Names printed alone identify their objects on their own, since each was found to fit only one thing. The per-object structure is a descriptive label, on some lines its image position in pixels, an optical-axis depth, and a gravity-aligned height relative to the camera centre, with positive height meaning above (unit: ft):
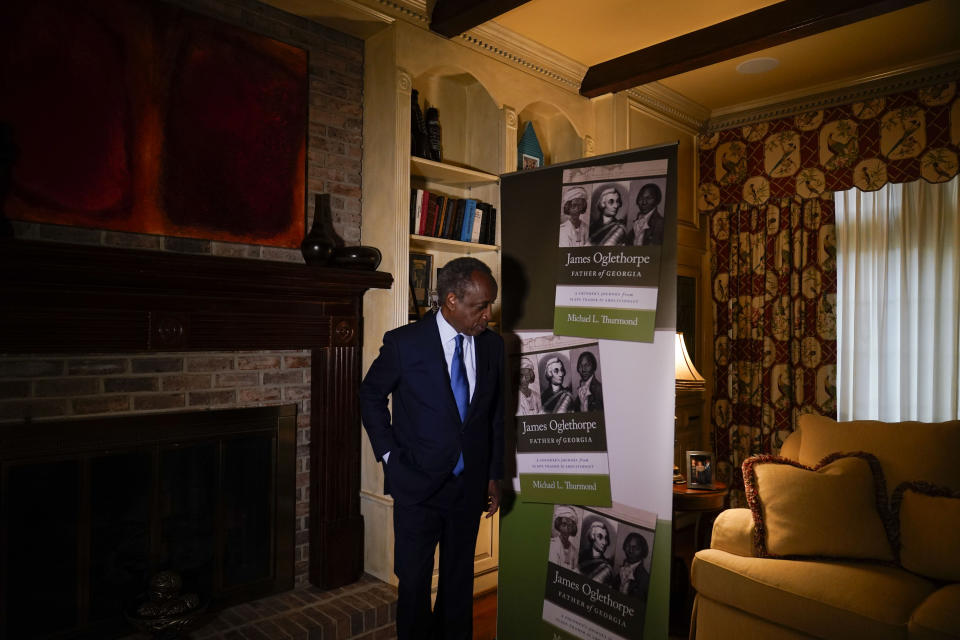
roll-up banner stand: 6.93 -0.77
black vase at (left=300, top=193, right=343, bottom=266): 8.86 +1.25
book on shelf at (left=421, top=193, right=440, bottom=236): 10.43 +1.95
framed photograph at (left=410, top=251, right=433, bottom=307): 10.95 +0.90
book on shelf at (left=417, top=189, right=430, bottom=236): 10.27 +1.95
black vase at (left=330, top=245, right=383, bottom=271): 9.03 +1.01
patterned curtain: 12.37 +2.37
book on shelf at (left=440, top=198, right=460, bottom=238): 10.68 +1.91
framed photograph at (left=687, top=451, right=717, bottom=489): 10.19 -2.29
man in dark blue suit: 6.82 -1.19
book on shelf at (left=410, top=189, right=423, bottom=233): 10.21 +1.92
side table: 9.74 -2.66
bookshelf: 9.59 +3.28
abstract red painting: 7.02 +2.58
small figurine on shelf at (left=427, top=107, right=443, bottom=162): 10.63 +3.41
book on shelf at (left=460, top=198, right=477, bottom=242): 10.98 +1.95
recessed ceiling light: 12.30 +5.47
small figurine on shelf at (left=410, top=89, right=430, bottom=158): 10.28 +3.27
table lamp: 10.43 -0.71
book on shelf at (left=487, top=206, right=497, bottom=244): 11.38 +1.85
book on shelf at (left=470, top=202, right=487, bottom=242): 11.06 +1.90
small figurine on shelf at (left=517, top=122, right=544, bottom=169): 12.19 +3.59
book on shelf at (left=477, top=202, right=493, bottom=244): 11.26 +1.90
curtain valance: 11.97 +4.01
